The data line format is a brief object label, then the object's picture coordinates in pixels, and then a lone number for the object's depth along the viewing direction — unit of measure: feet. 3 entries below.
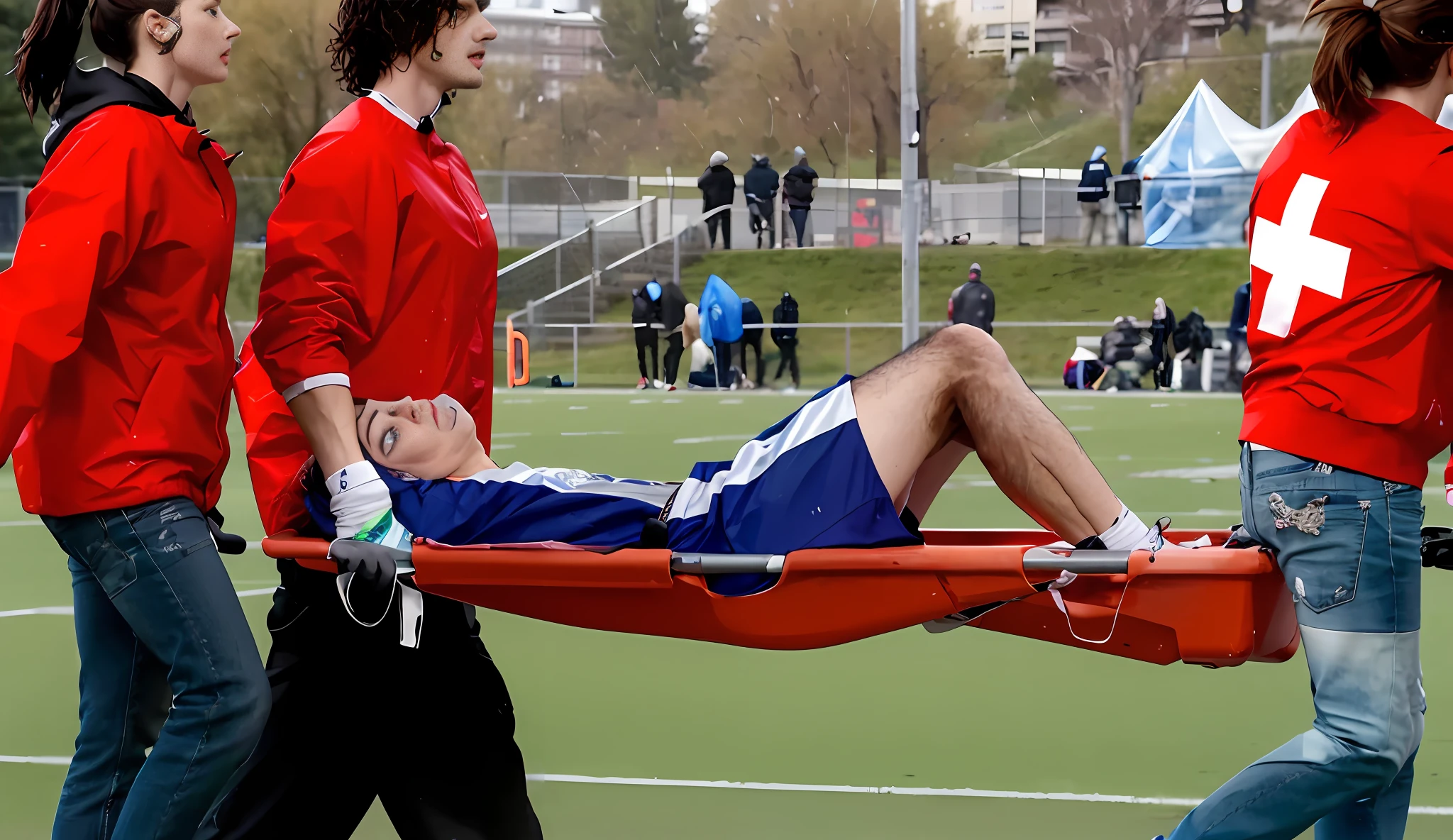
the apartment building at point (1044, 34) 185.57
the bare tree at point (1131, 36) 177.78
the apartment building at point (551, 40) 188.96
